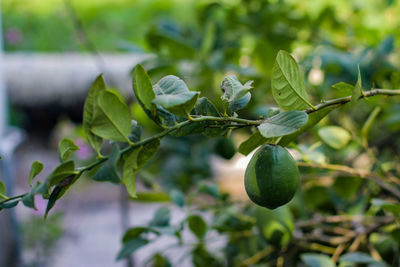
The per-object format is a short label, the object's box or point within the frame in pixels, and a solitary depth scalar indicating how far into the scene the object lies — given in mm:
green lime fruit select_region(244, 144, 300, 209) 786
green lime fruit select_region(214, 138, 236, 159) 1096
